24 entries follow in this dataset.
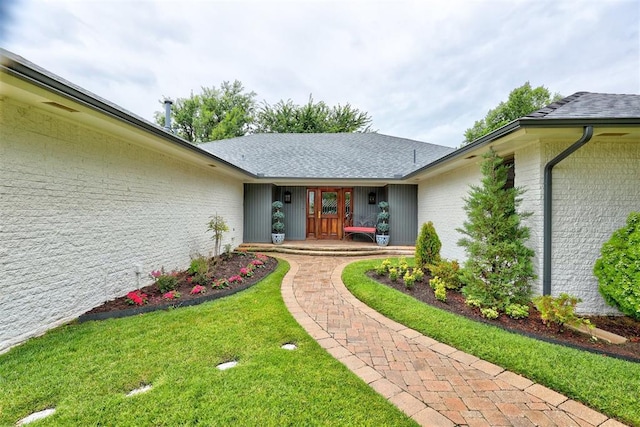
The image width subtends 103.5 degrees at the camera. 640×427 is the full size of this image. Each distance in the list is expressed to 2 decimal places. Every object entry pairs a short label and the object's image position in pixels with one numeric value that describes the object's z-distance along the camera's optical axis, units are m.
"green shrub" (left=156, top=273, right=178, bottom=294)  4.29
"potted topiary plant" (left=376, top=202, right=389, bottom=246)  9.20
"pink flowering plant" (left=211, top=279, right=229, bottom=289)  4.60
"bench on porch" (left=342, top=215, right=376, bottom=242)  9.36
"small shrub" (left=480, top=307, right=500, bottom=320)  3.45
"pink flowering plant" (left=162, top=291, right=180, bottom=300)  4.04
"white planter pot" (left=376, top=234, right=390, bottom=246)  9.19
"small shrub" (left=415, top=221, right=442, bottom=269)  5.57
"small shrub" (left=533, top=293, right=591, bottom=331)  3.00
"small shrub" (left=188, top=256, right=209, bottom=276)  4.84
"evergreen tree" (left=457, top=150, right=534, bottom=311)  3.66
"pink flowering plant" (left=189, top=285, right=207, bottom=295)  4.26
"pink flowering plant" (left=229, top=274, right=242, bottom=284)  4.91
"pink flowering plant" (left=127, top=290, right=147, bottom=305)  3.77
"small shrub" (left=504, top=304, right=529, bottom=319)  3.40
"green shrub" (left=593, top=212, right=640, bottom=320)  3.08
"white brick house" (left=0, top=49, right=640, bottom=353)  2.63
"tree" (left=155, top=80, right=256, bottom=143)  23.67
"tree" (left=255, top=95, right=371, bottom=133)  22.42
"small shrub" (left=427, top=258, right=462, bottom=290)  4.62
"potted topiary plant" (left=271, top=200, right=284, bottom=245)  9.28
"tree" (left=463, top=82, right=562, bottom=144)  18.59
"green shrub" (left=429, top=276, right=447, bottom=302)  4.07
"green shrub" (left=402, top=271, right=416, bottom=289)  4.61
